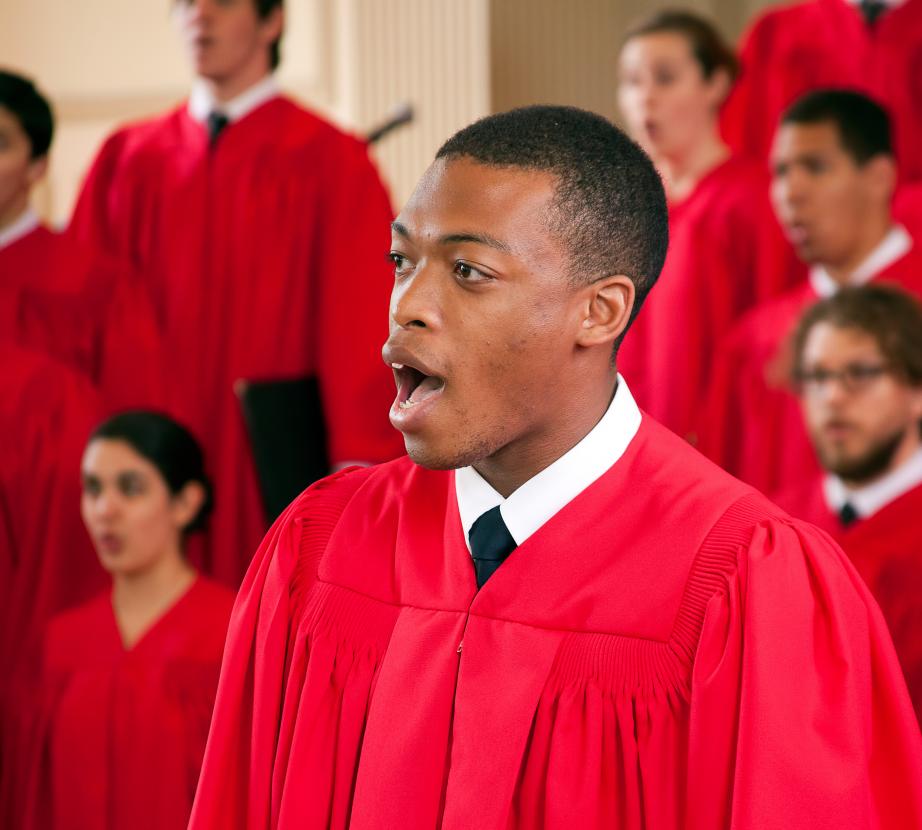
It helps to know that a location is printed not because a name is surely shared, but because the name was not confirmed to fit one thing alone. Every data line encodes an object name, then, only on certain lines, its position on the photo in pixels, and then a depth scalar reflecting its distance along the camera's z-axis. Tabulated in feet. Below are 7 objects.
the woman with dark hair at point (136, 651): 20.97
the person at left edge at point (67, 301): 25.31
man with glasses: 21.95
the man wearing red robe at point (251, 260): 25.32
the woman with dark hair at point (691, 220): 27.91
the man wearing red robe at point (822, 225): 26.04
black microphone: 27.37
